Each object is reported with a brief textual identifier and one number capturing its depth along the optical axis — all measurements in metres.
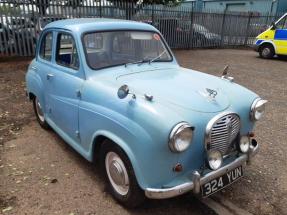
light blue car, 2.53
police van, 12.45
